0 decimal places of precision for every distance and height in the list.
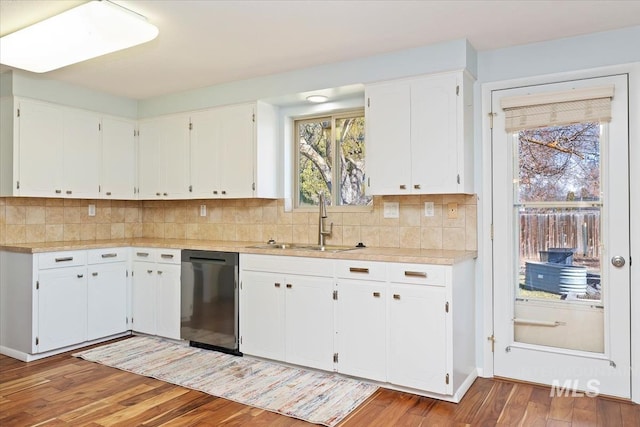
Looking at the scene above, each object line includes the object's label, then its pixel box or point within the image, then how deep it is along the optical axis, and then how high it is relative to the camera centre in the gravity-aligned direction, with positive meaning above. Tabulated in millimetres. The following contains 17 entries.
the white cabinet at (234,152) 4020 +586
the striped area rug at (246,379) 2791 -1144
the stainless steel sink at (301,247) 3684 -256
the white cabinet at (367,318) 2869 -708
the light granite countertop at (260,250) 2957 -255
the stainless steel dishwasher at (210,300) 3721 -699
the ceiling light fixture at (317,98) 3840 +1005
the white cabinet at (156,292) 4055 -688
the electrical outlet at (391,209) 3646 +53
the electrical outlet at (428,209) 3500 +54
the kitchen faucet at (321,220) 3816 -32
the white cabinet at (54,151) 3832 +588
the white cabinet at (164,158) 4430 +586
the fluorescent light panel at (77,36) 2545 +1089
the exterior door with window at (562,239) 2961 -156
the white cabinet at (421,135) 3119 +574
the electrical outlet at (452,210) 3412 +45
